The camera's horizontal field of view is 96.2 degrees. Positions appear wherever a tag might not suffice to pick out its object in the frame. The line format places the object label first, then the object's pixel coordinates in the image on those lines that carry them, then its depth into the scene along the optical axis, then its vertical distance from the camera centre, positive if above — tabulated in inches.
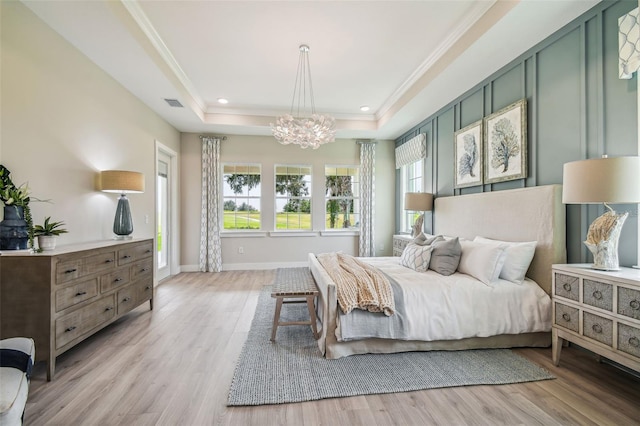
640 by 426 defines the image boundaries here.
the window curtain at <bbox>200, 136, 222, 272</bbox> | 220.1 -3.0
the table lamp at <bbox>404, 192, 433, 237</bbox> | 177.8 +7.1
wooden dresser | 76.6 -24.4
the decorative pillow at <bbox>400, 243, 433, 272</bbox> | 116.8 -19.1
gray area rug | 73.2 -45.7
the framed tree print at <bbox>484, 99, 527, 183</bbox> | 115.0 +29.7
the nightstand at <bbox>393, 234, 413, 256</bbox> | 192.6 -21.4
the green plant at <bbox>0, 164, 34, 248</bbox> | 79.2 +4.6
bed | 89.7 -21.0
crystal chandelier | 133.2 +39.9
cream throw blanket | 87.0 -24.5
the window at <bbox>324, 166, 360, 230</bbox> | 241.8 +13.0
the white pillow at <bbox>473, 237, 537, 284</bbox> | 100.7 -17.0
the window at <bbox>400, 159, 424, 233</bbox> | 210.8 +23.1
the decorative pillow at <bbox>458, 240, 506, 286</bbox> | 99.4 -17.8
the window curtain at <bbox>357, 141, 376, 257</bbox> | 236.2 +12.7
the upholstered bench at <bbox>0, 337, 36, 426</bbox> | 41.3 -26.9
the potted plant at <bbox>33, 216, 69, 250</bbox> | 84.0 -6.8
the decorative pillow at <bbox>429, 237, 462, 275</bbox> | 110.0 -17.4
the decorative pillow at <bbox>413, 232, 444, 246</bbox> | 131.0 -13.2
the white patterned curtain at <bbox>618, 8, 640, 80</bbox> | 77.1 +46.5
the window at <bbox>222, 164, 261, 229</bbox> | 232.2 +13.2
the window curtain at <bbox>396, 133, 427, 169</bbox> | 193.6 +45.2
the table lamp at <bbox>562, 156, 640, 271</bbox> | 70.7 +5.6
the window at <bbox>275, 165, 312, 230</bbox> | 236.5 +12.6
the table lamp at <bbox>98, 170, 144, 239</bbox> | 123.1 +10.8
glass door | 197.0 -3.5
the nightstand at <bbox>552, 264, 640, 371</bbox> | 66.0 -25.2
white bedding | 90.8 -32.1
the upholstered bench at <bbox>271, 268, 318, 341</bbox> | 97.6 -27.3
